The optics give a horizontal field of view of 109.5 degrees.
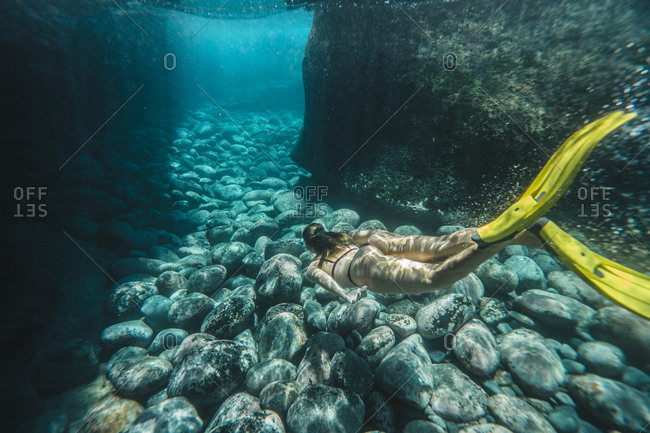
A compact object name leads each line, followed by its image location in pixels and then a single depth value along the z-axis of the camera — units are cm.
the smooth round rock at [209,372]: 235
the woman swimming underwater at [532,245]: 182
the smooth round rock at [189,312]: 343
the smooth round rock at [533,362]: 210
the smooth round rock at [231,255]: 466
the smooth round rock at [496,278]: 312
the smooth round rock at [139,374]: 261
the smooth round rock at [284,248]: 456
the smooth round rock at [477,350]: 229
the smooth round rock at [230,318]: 312
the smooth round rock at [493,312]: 279
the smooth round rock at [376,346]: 247
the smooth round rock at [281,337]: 277
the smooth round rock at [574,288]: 273
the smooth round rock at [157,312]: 371
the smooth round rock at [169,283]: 427
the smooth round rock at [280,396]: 213
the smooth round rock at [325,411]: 191
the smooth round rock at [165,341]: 321
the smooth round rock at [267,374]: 241
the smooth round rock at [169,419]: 208
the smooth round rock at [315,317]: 297
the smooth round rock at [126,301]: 386
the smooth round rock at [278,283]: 341
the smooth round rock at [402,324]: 269
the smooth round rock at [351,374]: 219
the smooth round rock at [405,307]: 299
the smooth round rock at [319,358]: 239
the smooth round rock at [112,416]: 225
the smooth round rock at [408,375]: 209
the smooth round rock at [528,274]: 311
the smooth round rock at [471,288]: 300
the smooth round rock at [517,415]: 185
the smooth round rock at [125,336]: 329
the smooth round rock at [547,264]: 331
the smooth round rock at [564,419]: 187
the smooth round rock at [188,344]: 283
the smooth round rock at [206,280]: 409
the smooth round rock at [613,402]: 179
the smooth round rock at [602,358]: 212
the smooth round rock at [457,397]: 201
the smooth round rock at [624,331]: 220
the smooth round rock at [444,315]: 257
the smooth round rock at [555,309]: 256
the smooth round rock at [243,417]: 187
